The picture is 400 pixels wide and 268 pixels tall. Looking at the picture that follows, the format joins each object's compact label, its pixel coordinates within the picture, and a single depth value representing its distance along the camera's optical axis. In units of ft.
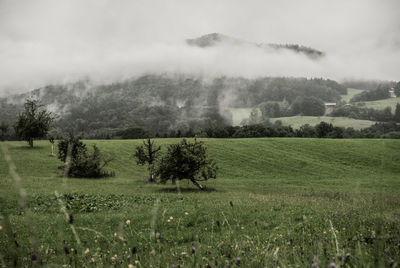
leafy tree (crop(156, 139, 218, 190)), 127.75
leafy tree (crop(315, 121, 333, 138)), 415.46
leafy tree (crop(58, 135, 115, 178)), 168.96
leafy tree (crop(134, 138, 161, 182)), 157.78
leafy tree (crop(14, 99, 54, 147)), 217.77
